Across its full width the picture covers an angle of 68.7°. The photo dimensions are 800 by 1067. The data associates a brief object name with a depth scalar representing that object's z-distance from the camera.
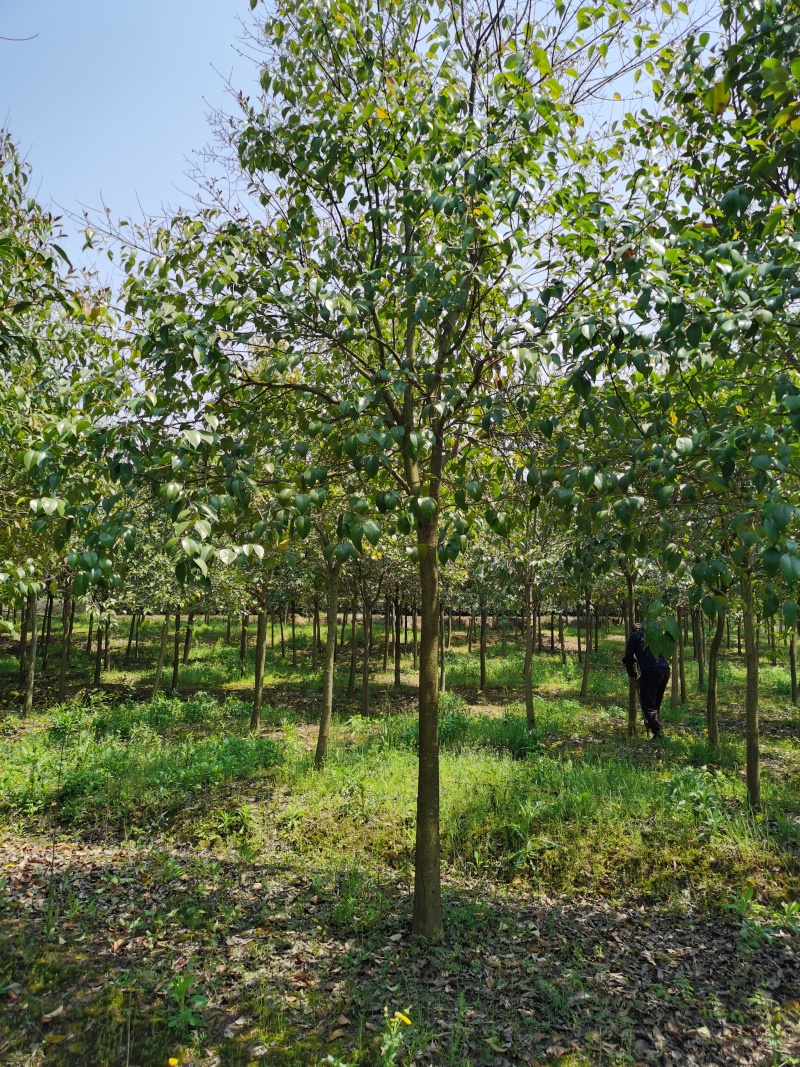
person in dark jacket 9.96
